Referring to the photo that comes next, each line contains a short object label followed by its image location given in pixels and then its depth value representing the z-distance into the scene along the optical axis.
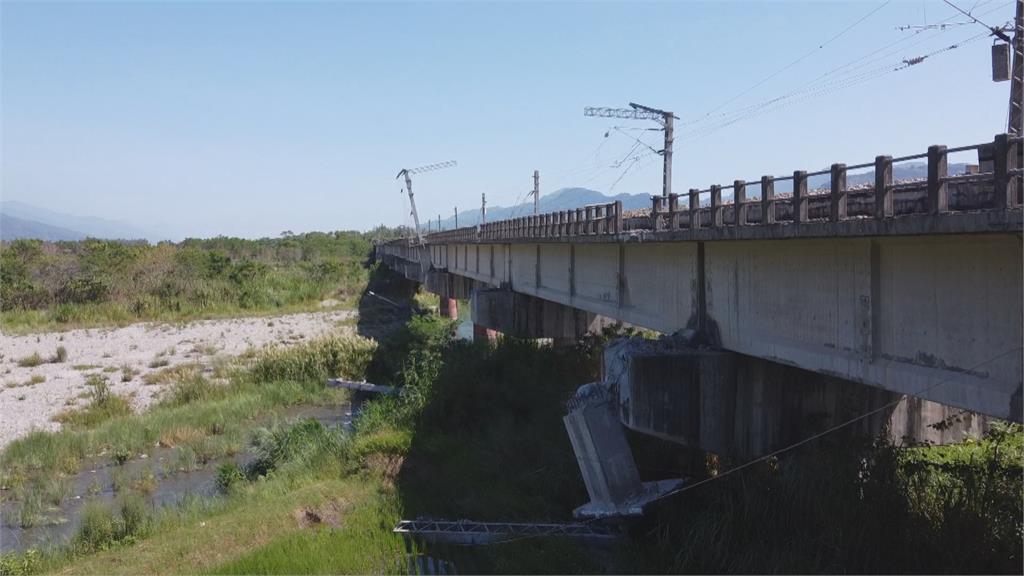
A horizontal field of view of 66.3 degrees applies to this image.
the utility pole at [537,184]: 54.48
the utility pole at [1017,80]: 10.71
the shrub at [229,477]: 21.09
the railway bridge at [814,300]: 8.38
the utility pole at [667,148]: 30.34
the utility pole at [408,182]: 72.75
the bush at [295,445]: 21.70
